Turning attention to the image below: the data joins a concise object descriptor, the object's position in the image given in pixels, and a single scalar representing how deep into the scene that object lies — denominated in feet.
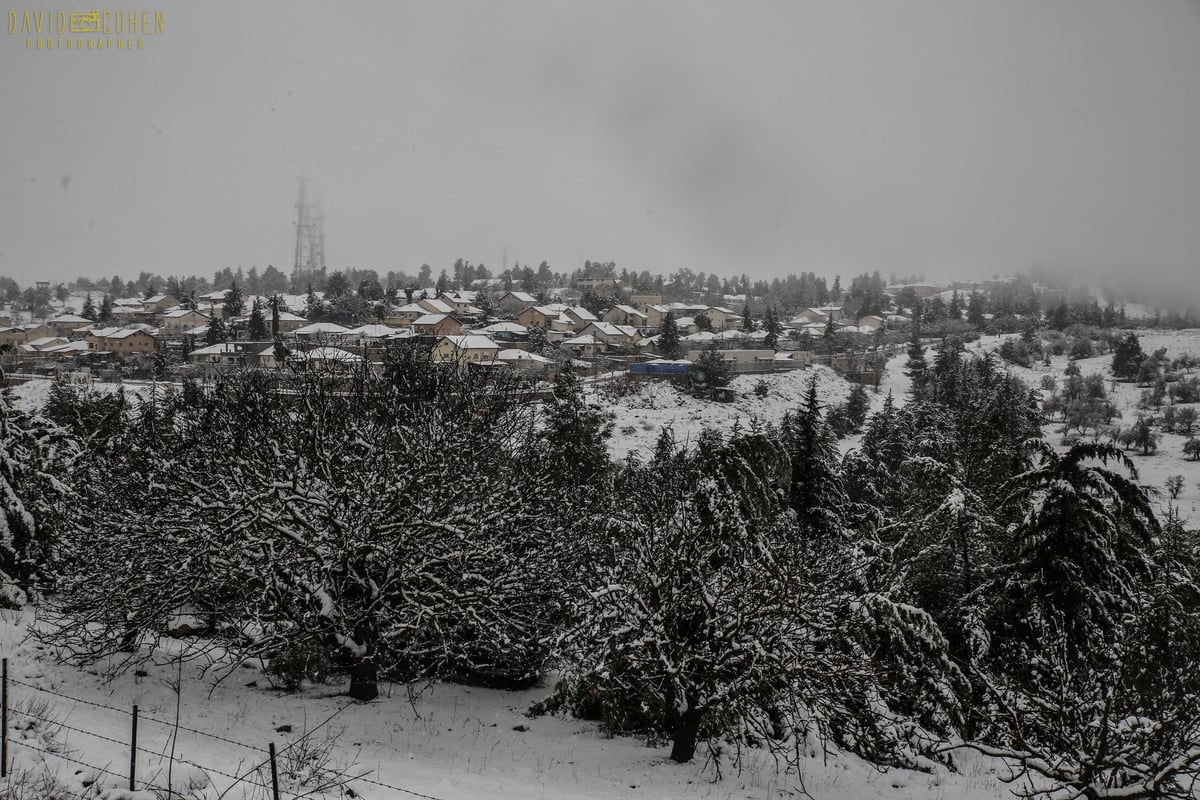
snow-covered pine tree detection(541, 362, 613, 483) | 100.55
